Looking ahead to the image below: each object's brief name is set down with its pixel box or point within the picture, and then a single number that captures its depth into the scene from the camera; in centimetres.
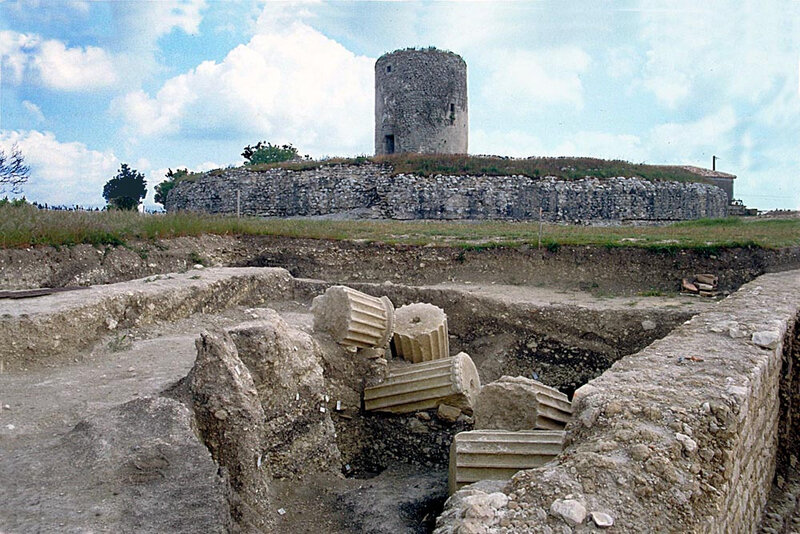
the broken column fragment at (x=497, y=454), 435
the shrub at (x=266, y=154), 4106
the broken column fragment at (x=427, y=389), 609
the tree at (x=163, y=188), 3950
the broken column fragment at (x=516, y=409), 523
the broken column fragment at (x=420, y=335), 715
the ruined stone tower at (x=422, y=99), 2600
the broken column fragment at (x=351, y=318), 635
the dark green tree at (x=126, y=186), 3769
